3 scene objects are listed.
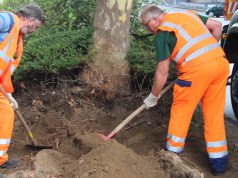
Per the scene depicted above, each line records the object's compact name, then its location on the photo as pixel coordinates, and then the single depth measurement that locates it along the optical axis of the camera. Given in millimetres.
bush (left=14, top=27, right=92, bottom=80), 5688
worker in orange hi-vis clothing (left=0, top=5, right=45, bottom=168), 3992
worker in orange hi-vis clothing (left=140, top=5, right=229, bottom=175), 3996
